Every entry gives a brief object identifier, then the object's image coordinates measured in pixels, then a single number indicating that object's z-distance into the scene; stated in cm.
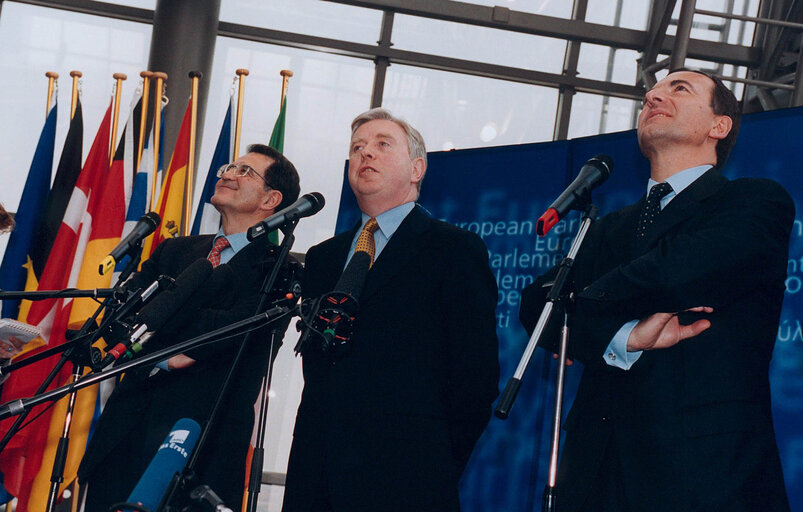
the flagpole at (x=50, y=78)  539
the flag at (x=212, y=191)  495
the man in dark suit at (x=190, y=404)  269
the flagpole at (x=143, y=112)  523
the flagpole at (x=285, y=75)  542
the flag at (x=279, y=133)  539
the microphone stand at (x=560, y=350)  171
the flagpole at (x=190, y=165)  509
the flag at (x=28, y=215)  487
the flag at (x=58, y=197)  498
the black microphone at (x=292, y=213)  229
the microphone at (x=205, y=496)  184
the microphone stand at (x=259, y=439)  192
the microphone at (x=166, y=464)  190
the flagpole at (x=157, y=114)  521
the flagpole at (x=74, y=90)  529
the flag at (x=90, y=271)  430
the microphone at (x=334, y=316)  208
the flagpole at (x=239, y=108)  526
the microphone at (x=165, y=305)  217
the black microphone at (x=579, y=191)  196
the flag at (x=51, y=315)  436
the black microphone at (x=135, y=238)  264
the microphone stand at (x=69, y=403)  247
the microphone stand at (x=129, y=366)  202
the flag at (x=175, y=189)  498
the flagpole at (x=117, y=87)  530
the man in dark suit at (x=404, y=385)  224
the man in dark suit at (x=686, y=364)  180
